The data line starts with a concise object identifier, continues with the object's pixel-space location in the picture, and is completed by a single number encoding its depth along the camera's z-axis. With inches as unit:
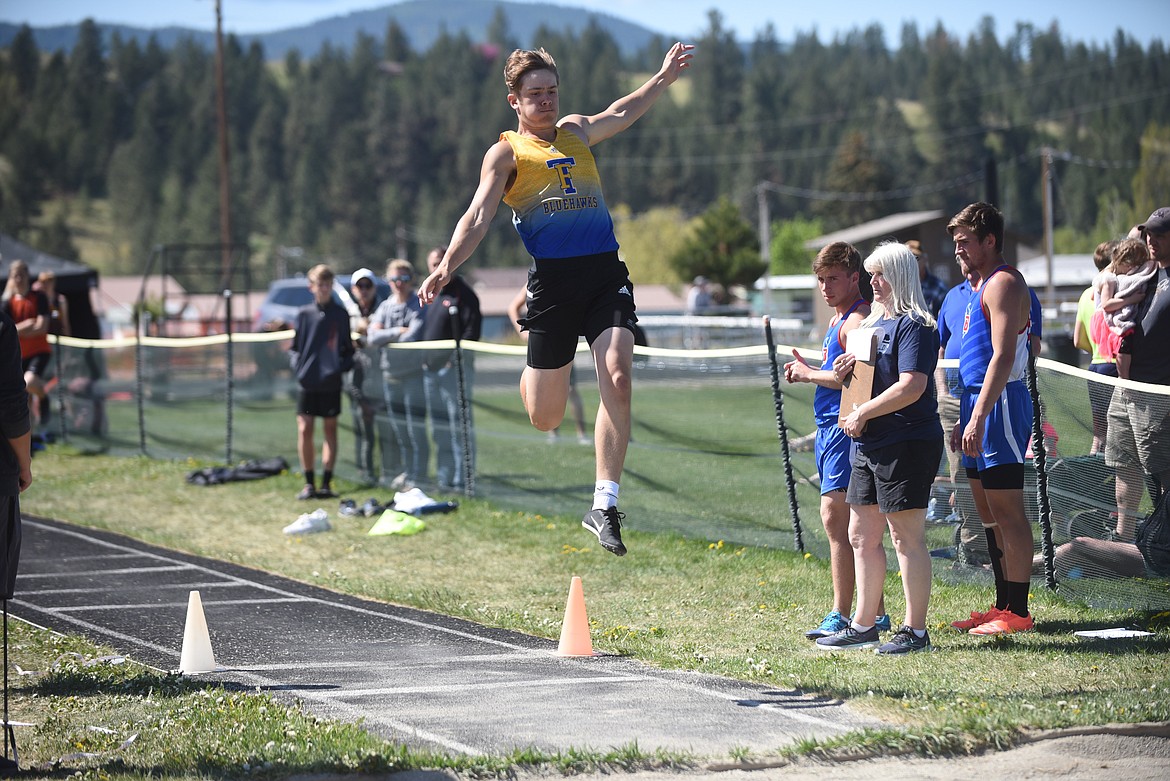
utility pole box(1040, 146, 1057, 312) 2121.1
